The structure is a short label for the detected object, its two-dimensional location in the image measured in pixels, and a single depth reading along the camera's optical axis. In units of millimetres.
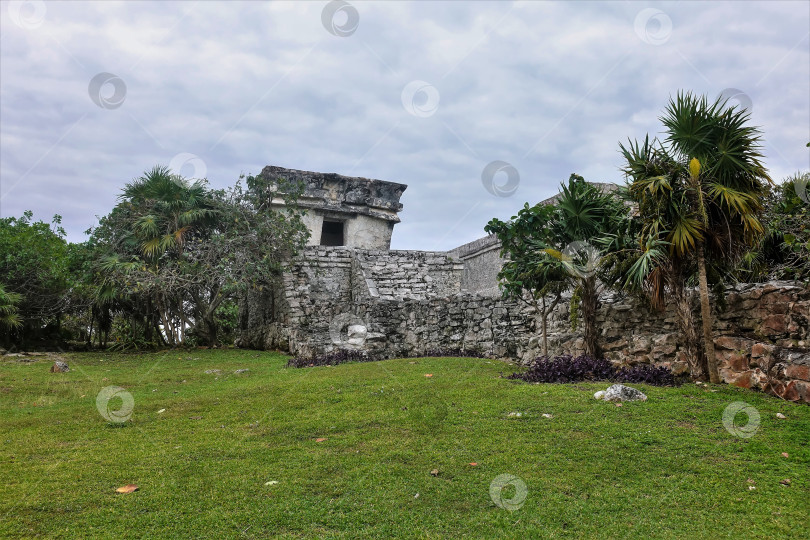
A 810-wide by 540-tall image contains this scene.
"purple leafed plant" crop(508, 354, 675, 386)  8250
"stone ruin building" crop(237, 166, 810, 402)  7586
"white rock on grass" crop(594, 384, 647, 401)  7164
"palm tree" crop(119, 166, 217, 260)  15672
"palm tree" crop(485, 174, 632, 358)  9359
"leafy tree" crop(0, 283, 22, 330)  14438
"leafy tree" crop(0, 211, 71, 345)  15625
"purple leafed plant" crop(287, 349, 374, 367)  12344
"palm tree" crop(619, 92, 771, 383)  7867
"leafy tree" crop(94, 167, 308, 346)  15273
